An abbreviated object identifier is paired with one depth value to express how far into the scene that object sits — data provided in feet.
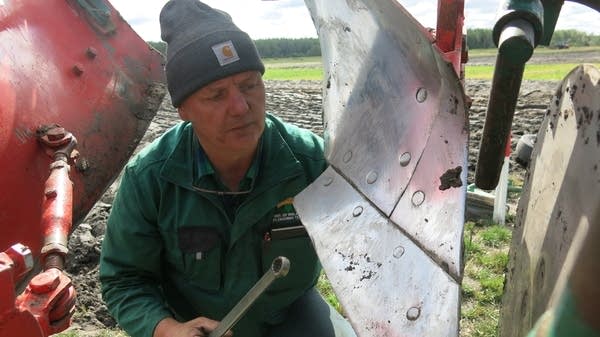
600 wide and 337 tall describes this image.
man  5.73
